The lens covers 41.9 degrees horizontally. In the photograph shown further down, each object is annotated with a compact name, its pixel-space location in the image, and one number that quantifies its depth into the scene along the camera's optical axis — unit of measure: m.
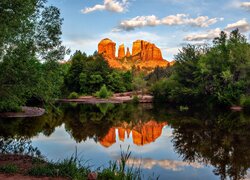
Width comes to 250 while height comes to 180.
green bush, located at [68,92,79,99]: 66.00
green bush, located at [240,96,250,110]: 42.58
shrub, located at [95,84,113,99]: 64.31
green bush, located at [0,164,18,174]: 9.95
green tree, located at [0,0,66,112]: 12.25
